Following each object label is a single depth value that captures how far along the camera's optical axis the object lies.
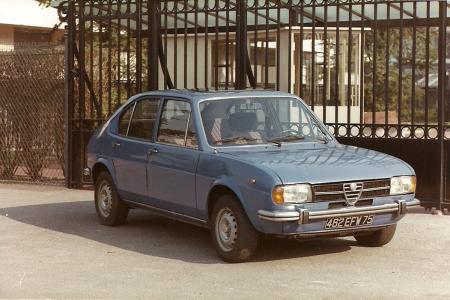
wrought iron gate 11.60
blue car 8.09
